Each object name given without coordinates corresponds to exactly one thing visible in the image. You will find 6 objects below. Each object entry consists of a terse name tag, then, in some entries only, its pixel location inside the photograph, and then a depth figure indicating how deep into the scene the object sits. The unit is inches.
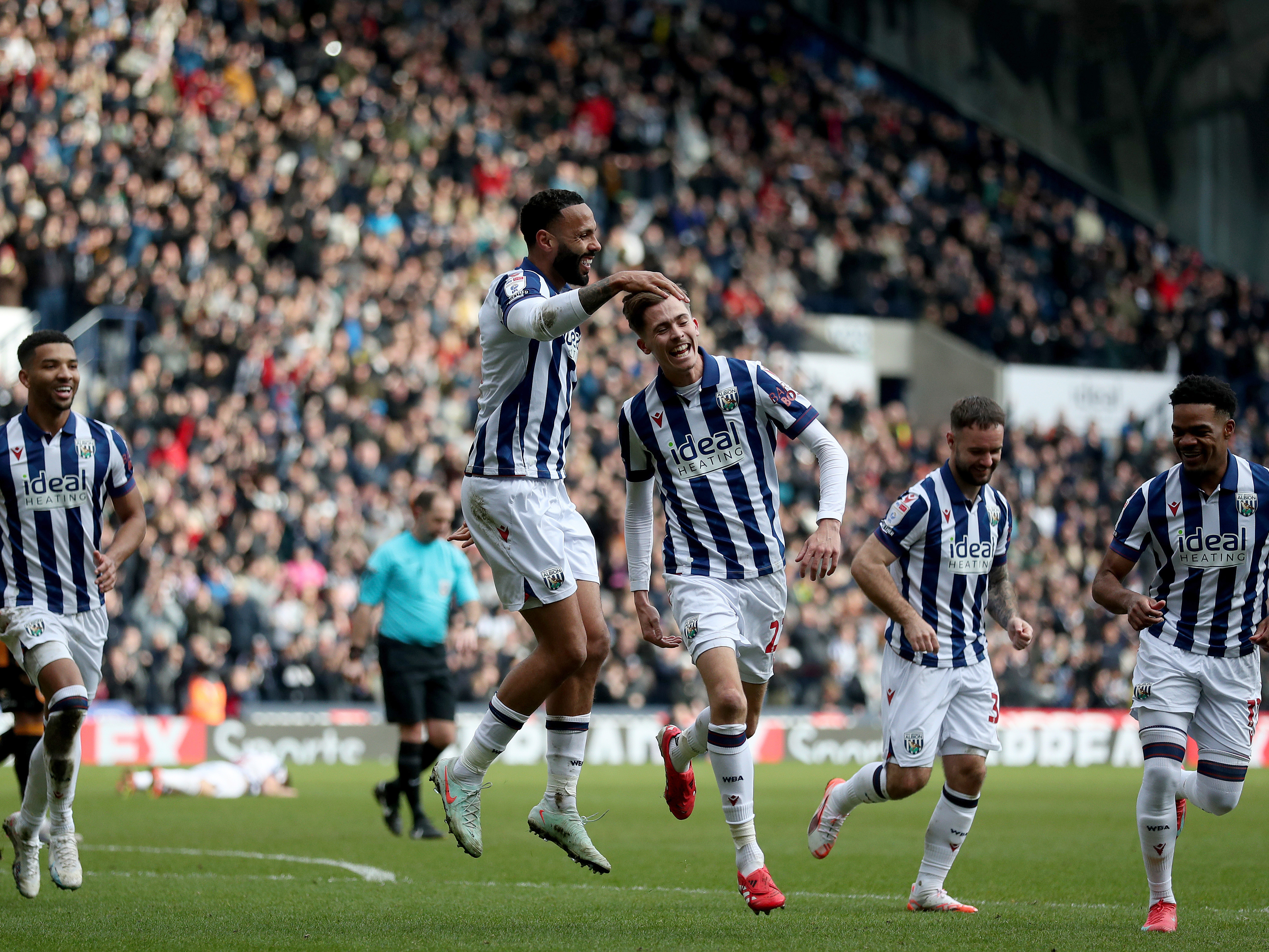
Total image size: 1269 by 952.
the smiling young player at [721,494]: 569.3
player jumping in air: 554.6
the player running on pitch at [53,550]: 615.8
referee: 944.9
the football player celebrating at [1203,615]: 577.3
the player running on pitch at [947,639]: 609.3
